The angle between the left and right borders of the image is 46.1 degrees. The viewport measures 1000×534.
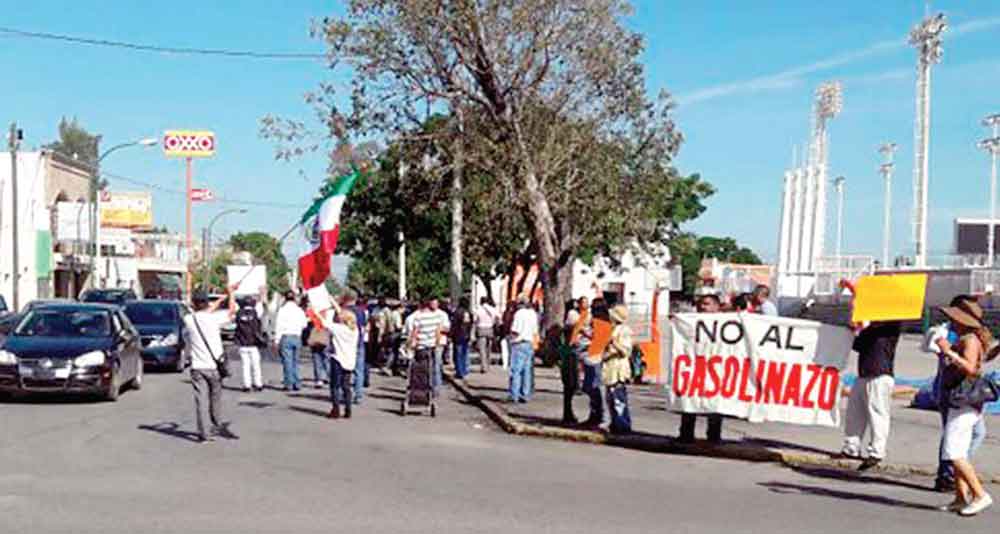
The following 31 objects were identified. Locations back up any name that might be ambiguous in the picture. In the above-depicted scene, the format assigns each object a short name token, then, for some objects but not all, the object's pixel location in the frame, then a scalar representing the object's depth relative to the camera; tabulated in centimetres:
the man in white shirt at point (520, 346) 1798
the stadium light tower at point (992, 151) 7025
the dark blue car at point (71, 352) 1655
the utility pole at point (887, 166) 8681
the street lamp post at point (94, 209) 5021
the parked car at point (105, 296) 3359
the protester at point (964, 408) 955
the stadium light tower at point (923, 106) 6309
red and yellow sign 10262
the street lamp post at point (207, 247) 8488
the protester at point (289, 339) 2072
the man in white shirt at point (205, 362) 1312
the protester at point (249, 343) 2006
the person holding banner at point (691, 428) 1323
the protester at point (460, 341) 2383
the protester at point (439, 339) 1723
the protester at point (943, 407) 1022
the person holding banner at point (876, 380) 1164
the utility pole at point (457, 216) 2477
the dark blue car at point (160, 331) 2375
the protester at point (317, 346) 1949
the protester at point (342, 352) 1563
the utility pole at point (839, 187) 9686
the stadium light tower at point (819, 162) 8088
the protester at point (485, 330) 2550
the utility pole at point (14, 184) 4178
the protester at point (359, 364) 1803
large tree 2311
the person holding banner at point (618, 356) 1359
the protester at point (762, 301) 1545
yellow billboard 9375
